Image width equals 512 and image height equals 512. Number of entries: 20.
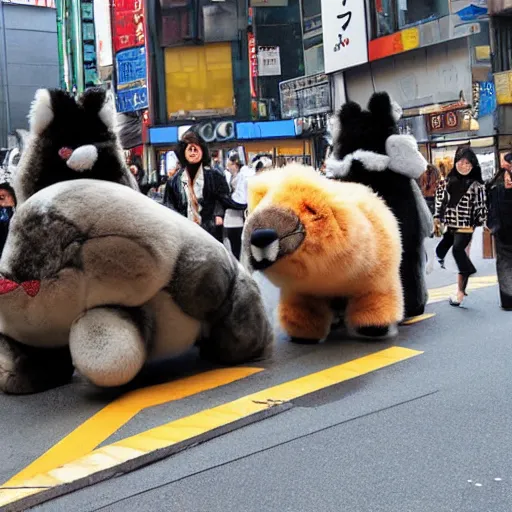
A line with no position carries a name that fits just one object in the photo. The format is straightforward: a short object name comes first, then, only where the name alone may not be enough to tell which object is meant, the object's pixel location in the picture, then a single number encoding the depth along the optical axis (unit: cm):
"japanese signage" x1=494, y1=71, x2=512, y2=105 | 1933
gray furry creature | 469
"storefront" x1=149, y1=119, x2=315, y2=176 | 2873
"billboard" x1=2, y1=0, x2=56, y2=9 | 4134
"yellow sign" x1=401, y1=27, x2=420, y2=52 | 2136
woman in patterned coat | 873
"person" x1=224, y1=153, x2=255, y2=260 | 1030
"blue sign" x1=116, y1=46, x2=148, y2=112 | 3081
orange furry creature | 548
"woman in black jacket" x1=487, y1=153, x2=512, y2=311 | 814
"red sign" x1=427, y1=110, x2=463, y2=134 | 2017
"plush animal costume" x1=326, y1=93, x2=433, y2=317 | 692
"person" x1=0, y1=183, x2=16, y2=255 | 876
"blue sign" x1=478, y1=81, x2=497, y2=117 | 1966
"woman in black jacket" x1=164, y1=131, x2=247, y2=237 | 788
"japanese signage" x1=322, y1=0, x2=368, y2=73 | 2347
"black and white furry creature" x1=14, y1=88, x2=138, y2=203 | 516
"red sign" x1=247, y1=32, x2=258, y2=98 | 2981
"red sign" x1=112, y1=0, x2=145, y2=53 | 3097
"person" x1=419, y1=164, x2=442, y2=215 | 1563
